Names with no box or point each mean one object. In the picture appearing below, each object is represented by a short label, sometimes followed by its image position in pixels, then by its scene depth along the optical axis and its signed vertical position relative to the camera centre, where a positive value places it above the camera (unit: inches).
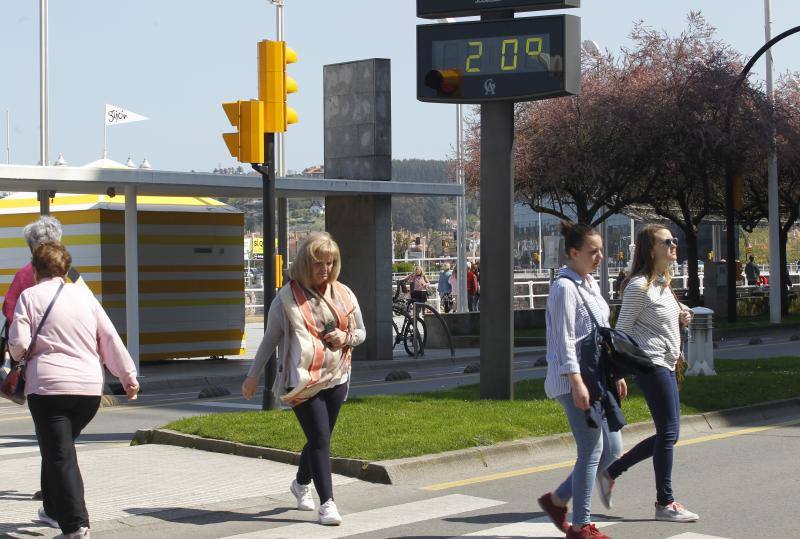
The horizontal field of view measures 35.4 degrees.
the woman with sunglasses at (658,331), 290.2 -15.6
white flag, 1181.7 +144.4
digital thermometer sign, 451.5 +76.1
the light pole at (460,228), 1441.2 +49.7
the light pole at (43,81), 1184.8 +177.5
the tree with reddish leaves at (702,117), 1160.2 +137.9
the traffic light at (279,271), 517.0 -1.7
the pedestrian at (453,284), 1595.7 -23.5
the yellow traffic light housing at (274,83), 469.7 +69.3
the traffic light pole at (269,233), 479.8 +13.0
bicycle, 896.3 -47.2
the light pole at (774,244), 1242.0 +19.1
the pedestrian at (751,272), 1995.6 -14.1
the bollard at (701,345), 616.4 -40.4
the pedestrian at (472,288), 1508.4 -27.4
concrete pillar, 847.1 +64.1
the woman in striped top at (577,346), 258.2 -16.9
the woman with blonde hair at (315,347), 282.5 -18.3
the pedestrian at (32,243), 297.9 +6.2
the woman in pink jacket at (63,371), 262.8 -21.7
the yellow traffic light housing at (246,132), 466.6 +50.8
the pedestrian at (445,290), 1589.6 -30.9
